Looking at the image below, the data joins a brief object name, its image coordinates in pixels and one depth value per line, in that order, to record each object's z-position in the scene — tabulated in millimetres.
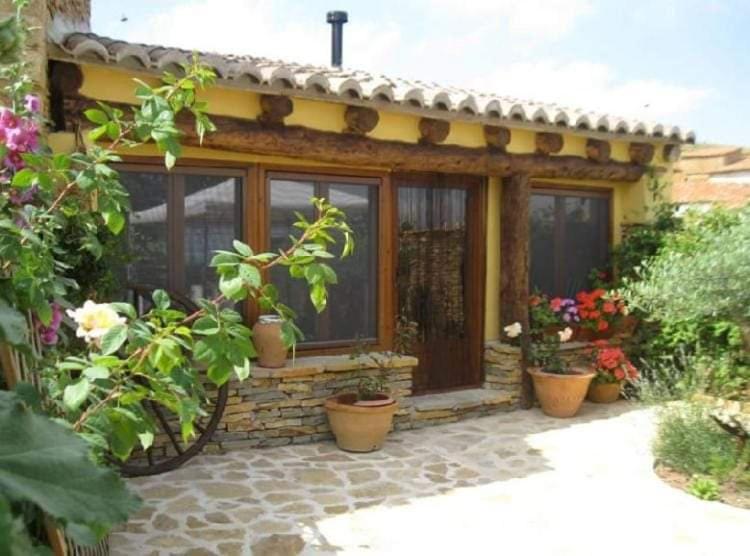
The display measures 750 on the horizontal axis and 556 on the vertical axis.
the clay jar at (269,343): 5875
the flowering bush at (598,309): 7870
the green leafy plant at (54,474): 747
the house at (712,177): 9172
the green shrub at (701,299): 5066
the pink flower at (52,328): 2396
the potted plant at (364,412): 5863
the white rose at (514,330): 7293
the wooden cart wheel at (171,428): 5309
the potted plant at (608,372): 7707
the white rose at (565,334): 7320
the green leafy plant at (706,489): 4781
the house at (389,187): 5562
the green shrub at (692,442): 5051
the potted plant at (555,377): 7148
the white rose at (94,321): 2129
